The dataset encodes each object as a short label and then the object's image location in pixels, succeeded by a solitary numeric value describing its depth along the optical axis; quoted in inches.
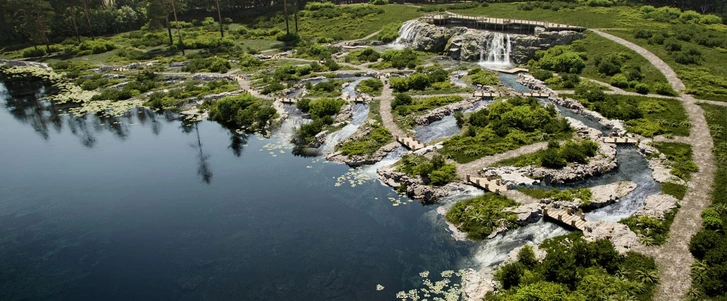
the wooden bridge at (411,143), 2306.8
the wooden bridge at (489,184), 1880.3
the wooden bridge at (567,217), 1594.5
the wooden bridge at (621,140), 2218.3
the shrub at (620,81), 2965.1
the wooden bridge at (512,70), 3540.8
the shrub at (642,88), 2810.0
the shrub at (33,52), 5034.5
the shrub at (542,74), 3233.3
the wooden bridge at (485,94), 2903.5
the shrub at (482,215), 1662.2
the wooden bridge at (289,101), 3131.9
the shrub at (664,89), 2751.0
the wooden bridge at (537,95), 2896.2
